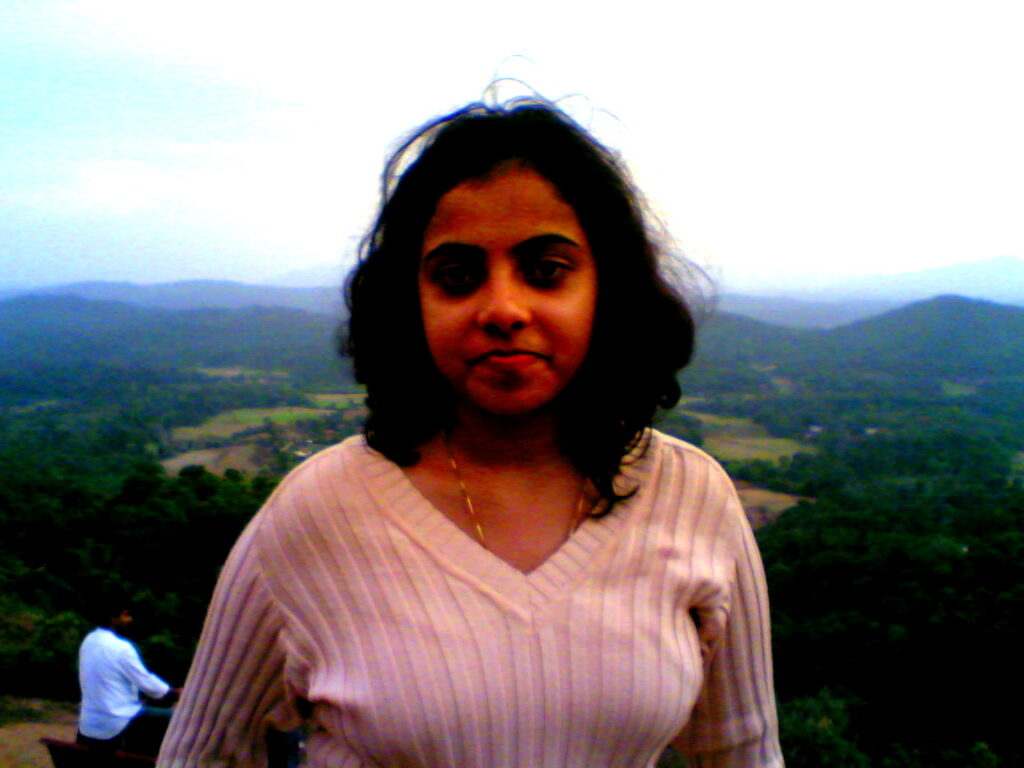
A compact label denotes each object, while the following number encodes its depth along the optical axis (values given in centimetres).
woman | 96
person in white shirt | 414
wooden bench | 411
